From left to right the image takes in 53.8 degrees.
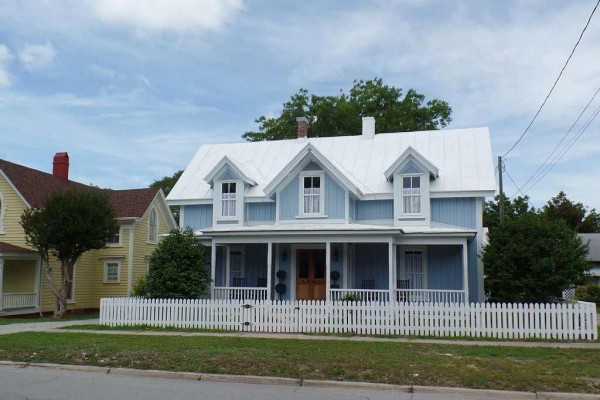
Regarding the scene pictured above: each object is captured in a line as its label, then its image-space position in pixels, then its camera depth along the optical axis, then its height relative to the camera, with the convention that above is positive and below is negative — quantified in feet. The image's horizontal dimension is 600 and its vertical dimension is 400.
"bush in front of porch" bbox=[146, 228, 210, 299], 69.05 +0.09
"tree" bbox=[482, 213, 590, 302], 61.52 +1.39
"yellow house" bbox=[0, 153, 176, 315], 86.79 +3.44
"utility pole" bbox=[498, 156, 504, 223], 118.11 +17.90
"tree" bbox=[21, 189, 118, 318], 78.64 +5.64
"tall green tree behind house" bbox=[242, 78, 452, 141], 141.59 +38.67
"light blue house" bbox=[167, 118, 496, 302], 70.44 +6.81
